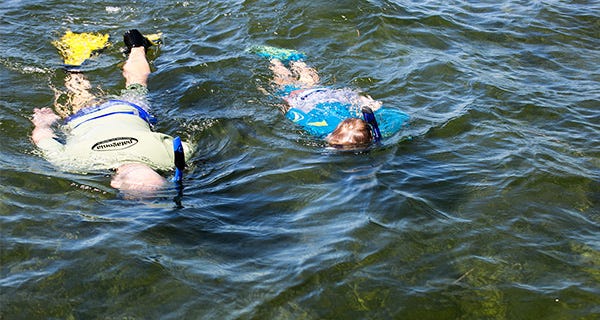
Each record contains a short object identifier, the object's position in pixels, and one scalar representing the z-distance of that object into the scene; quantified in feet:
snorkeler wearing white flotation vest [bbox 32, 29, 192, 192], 16.24
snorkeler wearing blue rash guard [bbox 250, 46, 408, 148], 18.80
